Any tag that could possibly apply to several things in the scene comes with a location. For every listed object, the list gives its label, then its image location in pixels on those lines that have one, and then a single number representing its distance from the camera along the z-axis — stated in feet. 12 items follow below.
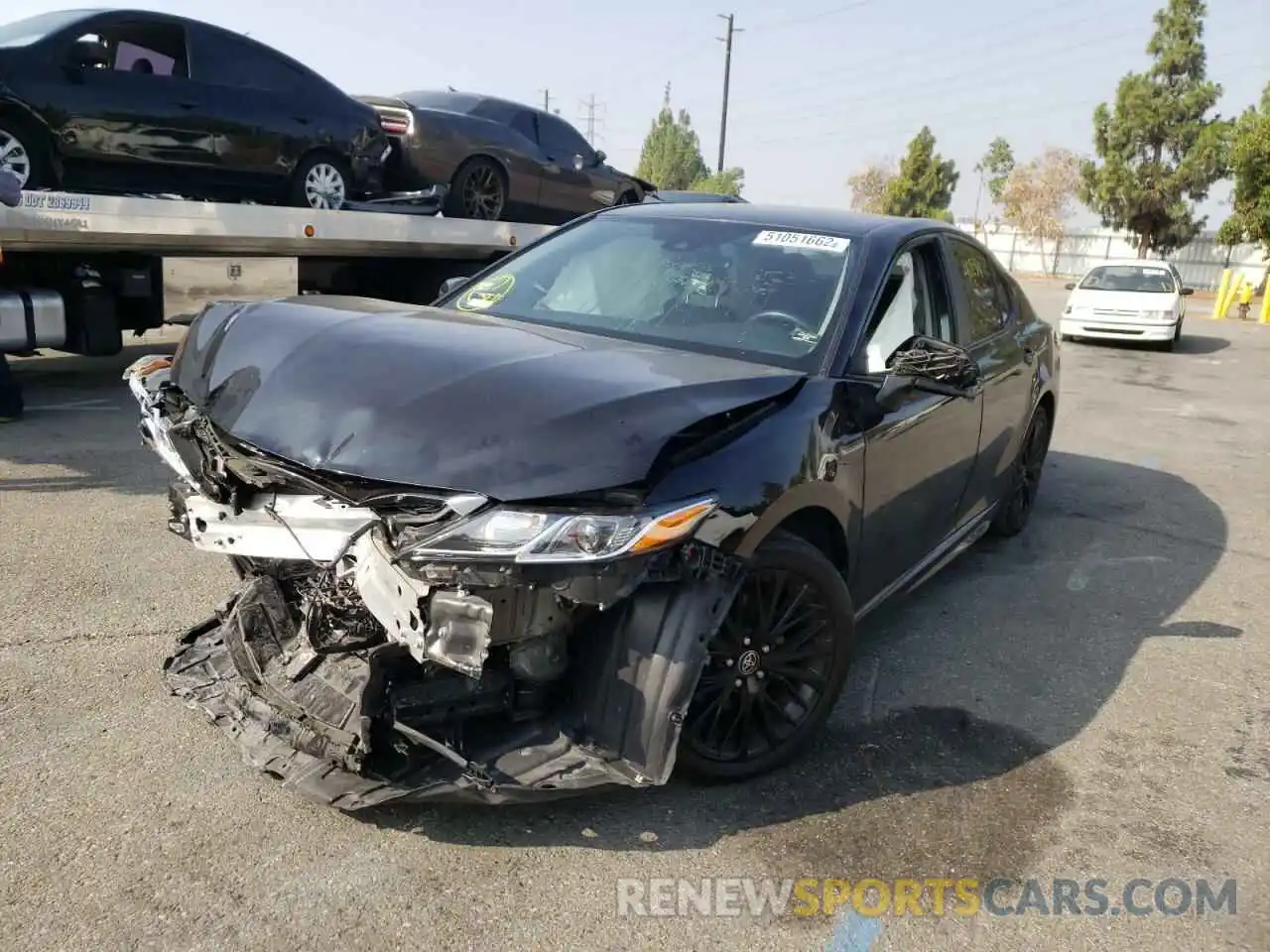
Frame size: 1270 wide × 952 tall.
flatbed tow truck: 23.30
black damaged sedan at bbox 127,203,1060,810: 8.19
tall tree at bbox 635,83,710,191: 284.41
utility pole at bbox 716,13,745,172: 153.69
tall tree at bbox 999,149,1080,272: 203.92
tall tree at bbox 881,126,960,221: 176.45
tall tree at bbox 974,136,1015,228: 300.20
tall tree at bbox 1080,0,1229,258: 127.13
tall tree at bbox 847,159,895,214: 269.03
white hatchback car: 55.62
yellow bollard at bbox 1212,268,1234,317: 87.22
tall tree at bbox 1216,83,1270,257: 82.53
